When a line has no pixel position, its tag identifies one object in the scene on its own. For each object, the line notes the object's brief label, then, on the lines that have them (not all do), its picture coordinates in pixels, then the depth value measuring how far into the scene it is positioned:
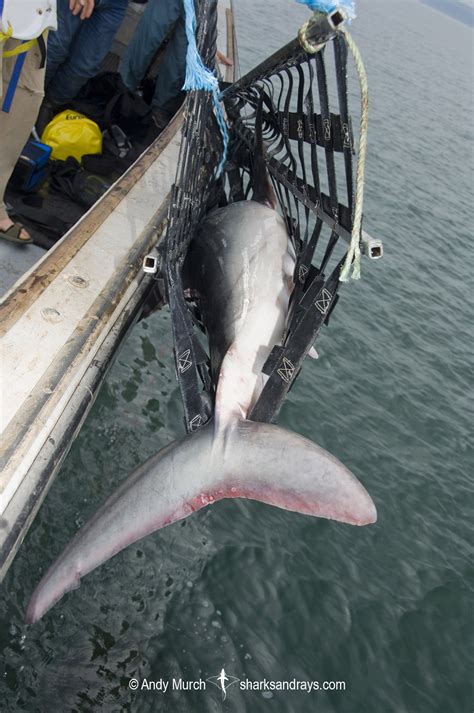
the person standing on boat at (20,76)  3.39
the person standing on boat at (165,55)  6.07
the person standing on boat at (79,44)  5.54
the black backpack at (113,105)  6.52
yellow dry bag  5.57
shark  2.41
